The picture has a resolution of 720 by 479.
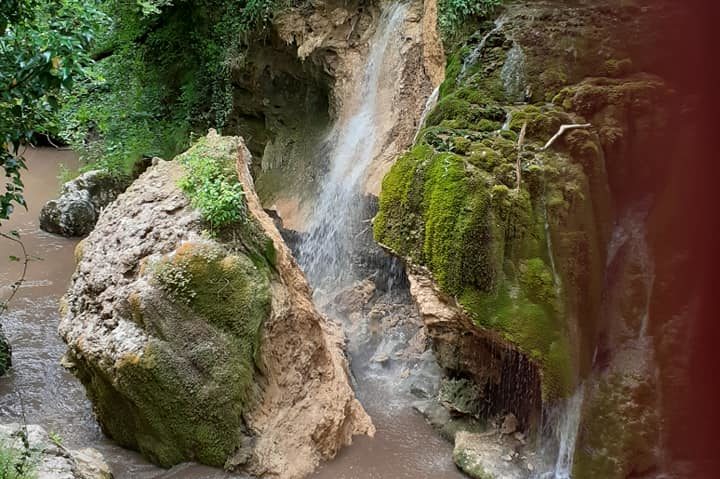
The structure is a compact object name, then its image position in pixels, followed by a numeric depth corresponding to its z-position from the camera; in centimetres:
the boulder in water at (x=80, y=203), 1228
